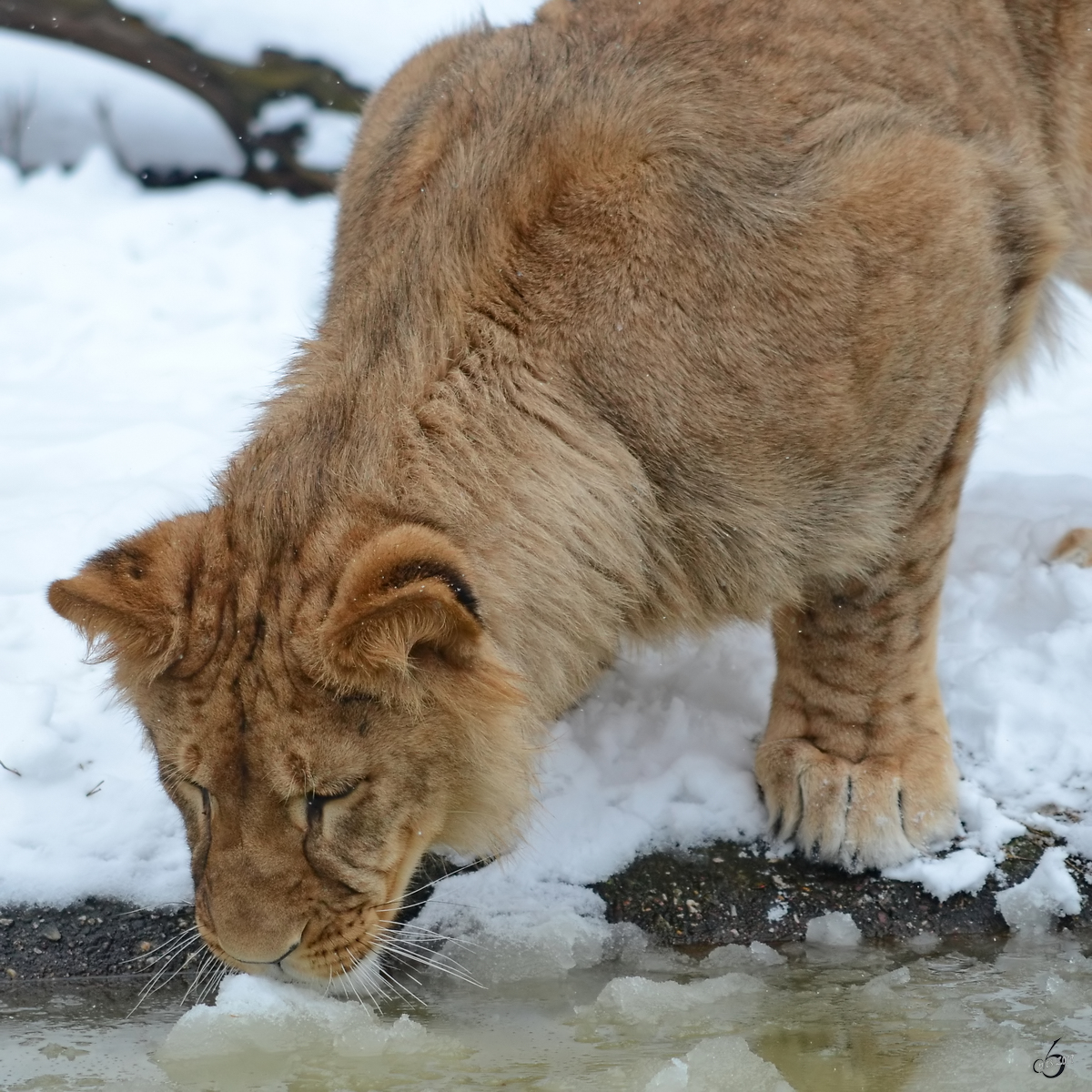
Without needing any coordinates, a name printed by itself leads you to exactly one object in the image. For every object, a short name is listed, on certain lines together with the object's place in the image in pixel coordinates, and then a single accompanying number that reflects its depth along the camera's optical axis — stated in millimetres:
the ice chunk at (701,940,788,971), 6703
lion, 5555
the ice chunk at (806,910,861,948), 6918
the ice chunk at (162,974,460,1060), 5832
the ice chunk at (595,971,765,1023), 6117
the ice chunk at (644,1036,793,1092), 5398
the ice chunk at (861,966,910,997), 6328
